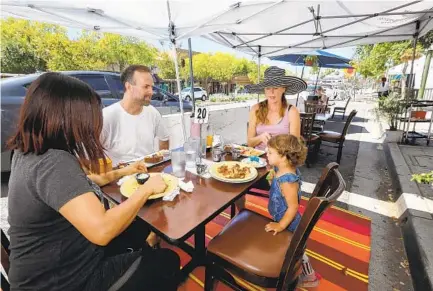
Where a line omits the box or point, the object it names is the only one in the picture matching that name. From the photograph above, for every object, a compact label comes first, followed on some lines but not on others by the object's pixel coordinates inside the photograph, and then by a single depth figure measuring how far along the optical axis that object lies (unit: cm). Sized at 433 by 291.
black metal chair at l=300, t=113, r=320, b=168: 423
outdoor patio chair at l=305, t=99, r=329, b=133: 605
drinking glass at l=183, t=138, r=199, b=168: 189
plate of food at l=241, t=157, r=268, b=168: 191
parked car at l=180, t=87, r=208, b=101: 2164
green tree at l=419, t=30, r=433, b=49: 851
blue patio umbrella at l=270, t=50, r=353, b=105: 752
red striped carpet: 190
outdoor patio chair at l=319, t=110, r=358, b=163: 434
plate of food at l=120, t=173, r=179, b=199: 136
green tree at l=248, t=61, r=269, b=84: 3827
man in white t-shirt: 241
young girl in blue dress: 155
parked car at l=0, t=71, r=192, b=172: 342
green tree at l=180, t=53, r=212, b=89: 3180
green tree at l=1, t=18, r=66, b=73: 1561
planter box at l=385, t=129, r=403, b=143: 548
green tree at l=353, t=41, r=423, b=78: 1045
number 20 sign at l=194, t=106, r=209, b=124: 217
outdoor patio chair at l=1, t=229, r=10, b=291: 105
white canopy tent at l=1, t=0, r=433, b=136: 247
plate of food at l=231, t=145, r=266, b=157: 222
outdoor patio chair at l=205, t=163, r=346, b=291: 117
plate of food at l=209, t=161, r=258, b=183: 161
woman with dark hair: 89
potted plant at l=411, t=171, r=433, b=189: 186
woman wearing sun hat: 257
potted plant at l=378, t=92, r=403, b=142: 547
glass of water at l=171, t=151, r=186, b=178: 167
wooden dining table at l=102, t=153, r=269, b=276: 110
